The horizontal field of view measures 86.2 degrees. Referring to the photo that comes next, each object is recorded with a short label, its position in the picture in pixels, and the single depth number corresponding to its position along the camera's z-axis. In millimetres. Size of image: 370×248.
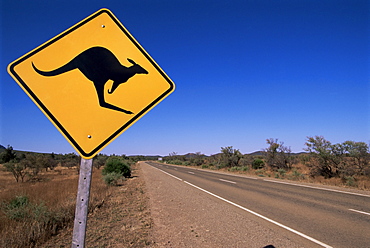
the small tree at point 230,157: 39750
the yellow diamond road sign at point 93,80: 1352
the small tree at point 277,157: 29459
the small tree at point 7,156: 40150
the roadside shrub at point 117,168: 18578
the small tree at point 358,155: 16873
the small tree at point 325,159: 18825
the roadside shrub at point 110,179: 14150
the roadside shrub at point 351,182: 13900
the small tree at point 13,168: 19711
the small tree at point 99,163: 38106
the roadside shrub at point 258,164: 33094
